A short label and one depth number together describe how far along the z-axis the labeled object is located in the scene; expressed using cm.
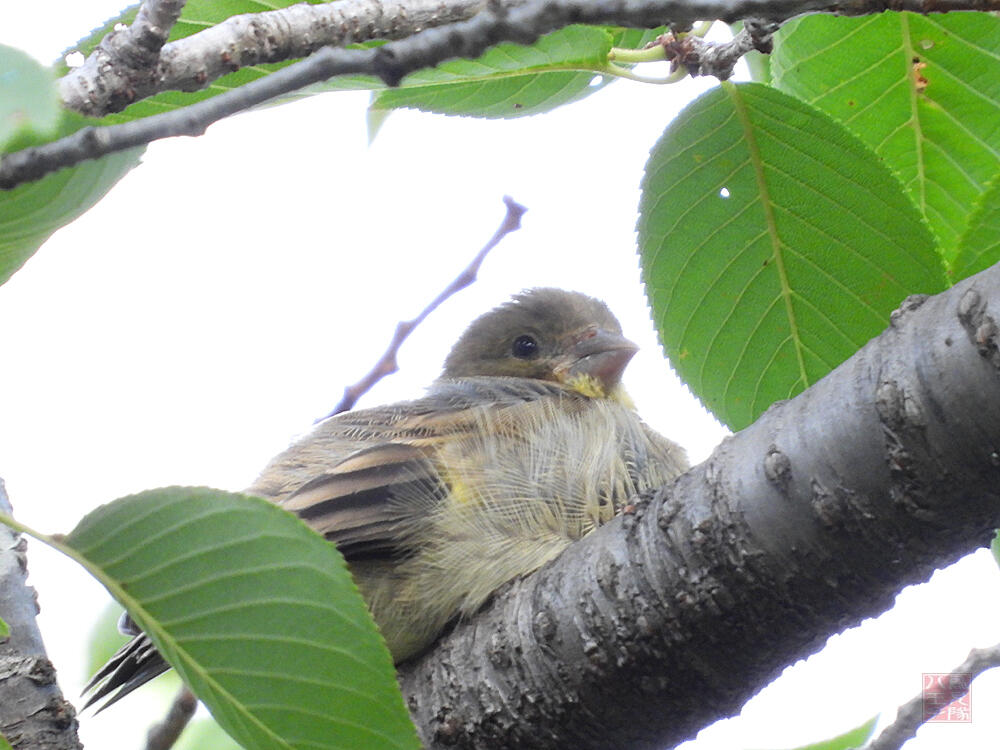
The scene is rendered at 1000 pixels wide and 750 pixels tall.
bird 666
